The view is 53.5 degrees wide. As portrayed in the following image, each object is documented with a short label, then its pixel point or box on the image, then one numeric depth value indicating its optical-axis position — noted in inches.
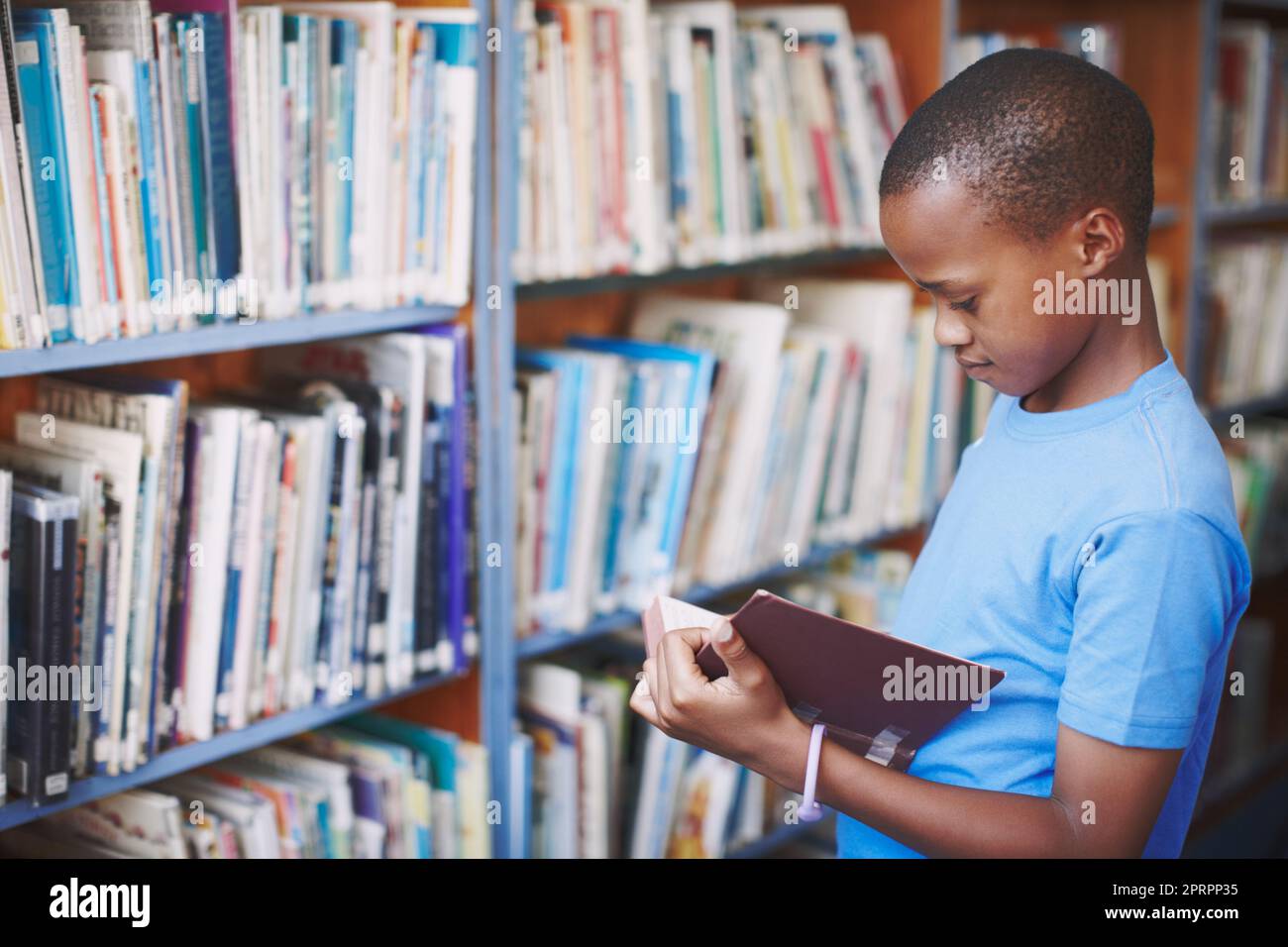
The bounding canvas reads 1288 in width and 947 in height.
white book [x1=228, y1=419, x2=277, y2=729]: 50.7
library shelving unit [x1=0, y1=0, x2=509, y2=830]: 45.6
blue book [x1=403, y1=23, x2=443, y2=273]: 54.4
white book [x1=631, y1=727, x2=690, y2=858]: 69.6
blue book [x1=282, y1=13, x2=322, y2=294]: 50.3
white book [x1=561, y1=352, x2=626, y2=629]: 63.4
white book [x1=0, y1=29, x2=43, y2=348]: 42.5
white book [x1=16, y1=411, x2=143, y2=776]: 46.8
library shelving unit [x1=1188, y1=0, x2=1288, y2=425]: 98.0
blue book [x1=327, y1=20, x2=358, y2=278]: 52.1
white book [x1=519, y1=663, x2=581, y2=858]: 65.5
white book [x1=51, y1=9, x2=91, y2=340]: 43.7
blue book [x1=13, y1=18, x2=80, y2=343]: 43.3
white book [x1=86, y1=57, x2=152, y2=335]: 45.4
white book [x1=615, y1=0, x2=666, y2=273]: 62.4
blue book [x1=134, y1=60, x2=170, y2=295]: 45.9
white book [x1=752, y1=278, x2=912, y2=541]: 77.5
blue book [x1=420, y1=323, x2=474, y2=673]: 57.5
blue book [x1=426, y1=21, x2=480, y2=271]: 54.7
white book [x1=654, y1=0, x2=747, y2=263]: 67.1
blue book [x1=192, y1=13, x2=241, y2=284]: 47.3
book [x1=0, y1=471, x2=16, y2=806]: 43.8
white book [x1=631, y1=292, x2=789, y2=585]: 69.5
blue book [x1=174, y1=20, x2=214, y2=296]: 46.7
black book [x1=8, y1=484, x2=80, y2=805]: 44.6
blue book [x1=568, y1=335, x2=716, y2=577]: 65.7
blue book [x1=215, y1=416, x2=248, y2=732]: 50.4
